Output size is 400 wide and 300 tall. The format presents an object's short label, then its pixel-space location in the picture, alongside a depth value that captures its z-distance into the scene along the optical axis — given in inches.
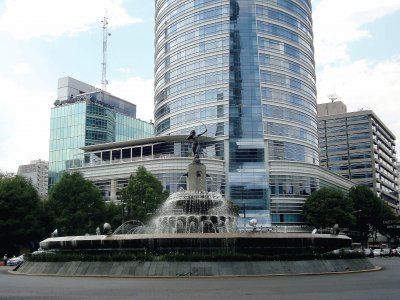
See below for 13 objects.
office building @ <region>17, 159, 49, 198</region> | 7027.6
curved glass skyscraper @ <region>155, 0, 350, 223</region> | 3208.7
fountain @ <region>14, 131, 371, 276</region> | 896.9
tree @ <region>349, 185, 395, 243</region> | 3262.8
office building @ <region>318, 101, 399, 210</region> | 5167.3
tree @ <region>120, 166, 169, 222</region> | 2170.3
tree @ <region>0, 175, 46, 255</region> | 1998.0
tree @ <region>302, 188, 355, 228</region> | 2783.0
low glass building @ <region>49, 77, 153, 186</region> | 4308.6
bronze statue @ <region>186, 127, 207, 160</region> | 1205.8
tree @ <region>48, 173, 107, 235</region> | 2133.4
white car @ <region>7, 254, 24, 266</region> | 1755.5
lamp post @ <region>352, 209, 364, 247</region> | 3183.1
